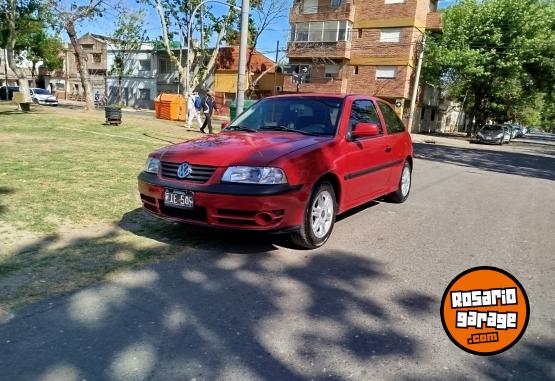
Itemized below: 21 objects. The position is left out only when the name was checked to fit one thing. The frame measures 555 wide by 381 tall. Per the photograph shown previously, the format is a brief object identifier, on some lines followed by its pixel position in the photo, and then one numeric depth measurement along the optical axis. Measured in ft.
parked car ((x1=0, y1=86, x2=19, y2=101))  127.34
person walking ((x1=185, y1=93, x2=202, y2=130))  68.90
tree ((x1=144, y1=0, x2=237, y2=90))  96.73
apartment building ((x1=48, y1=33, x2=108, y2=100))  187.52
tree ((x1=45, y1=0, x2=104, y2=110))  67.32
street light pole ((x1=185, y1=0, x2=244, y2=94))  87.42
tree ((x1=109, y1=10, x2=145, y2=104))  159.84
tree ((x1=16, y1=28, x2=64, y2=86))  154.40
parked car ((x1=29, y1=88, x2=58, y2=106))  118.11
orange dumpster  88.22
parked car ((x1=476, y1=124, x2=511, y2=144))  103.96
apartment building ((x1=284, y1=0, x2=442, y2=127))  116.16
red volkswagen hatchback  13.75
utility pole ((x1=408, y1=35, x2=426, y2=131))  89.07
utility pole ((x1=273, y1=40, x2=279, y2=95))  146.02
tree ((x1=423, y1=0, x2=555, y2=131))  101.76
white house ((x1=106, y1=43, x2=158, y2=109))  166.30
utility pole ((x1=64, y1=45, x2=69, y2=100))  202.98
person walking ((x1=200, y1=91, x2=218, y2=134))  57.98
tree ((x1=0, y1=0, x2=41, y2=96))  68.49
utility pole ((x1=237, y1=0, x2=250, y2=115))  35.68
